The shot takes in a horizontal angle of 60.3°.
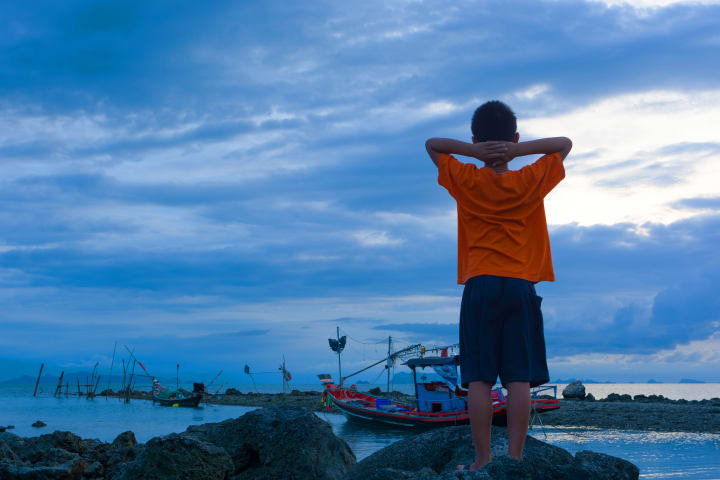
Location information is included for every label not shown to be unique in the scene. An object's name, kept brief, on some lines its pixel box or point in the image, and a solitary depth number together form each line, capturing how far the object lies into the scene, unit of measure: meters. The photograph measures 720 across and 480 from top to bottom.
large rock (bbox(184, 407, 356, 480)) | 6.07
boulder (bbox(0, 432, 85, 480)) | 8.73
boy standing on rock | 3.41
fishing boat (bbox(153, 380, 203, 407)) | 63.16
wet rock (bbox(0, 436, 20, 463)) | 11.03
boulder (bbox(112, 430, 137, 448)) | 16.11
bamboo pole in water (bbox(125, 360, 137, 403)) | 78.82
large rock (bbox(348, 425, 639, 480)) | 3.12
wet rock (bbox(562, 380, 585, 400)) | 46.11
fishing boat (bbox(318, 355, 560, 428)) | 23.44
